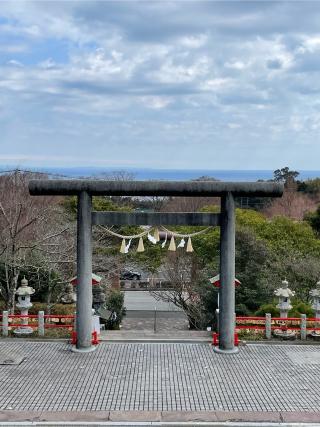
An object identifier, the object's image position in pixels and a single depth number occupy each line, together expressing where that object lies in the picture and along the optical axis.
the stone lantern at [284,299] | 17.16
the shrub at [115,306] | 25.50
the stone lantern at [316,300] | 17.34
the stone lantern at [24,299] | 16.79
